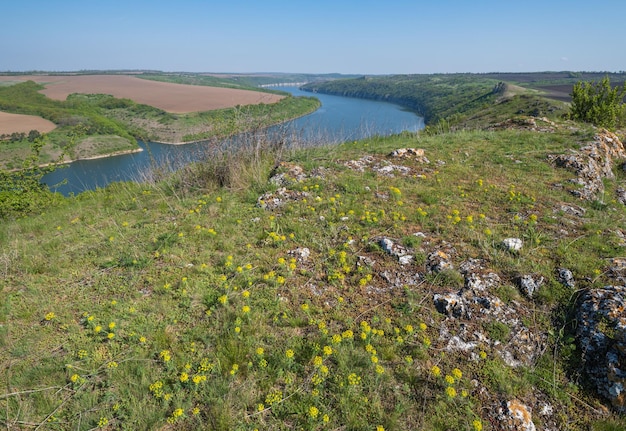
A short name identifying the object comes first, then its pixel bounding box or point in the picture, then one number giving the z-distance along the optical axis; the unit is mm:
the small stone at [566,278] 3891
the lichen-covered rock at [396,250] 4480
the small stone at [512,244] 4539
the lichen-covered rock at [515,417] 2615
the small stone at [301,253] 4613
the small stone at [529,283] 3854
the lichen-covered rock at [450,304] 3660
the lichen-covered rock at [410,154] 8711
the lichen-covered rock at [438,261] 4246
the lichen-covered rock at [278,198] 6125
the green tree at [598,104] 16500
